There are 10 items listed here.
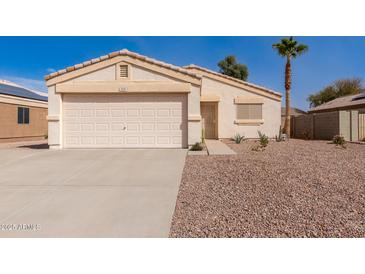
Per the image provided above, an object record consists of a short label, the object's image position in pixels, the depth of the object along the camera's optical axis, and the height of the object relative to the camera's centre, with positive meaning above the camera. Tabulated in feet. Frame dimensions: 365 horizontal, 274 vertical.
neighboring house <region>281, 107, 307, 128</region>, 107.43 +11.97
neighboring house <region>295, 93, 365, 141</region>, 46.83 +2.59
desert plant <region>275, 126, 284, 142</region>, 48.11 -0.22
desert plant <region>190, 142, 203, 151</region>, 31.22 -1.51
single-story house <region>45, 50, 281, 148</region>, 33.71 +4.77
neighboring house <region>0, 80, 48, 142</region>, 50.78 +5.06
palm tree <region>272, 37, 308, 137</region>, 57.00 +20.91
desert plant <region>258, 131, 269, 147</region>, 34.22 -0.90
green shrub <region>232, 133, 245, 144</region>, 44.88 -0.40
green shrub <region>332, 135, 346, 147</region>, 37.21 -0.83
